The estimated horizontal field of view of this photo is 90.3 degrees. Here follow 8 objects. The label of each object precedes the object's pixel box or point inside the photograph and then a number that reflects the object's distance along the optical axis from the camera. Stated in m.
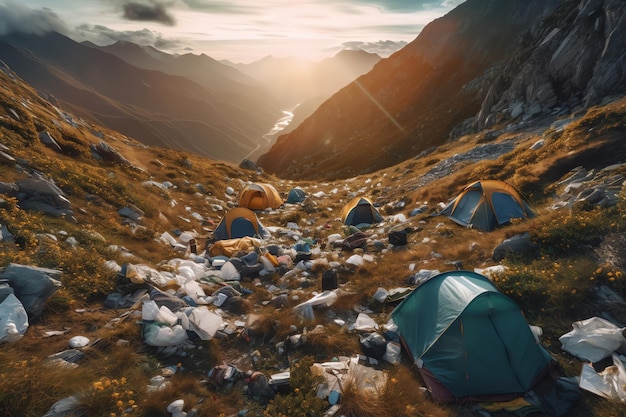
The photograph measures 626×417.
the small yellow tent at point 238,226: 14.65
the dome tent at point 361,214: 16.58
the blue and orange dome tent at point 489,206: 12.23
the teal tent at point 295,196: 23.64
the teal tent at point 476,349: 5.59
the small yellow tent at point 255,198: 21.30
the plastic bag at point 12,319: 5.38
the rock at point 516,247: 9.16
